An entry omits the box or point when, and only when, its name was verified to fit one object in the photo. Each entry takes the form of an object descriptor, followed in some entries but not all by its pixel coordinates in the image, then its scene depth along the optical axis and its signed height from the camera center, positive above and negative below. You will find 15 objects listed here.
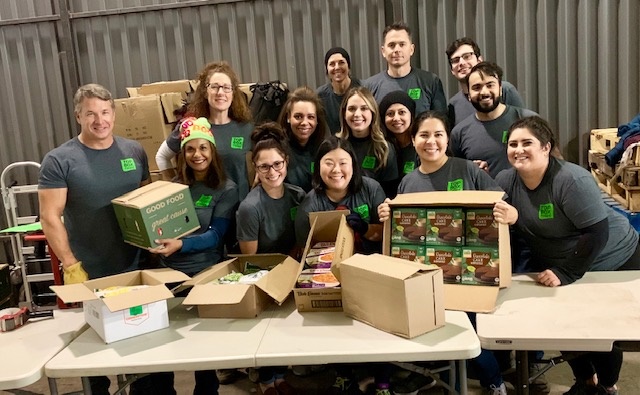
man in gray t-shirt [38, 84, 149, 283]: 2.49 -0.24
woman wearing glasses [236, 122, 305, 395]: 2.65 -0.41
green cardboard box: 2.37 -0.36
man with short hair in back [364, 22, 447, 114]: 3.43 +0.19
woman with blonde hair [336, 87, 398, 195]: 2.96 -0.12
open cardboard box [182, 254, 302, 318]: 2.18 -0.66
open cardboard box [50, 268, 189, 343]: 2.04 -0.66
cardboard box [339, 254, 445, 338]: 1.92 -0.64
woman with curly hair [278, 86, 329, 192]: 3.05 -0.07
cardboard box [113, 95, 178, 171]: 3.61 +0.07
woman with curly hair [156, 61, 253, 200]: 3.08 +0.02
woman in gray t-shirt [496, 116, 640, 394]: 2.36 -0.52
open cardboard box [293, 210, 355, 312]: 2.21 -0.54
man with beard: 2.95 -0.09
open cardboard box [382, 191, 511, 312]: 2.21 -0.57
